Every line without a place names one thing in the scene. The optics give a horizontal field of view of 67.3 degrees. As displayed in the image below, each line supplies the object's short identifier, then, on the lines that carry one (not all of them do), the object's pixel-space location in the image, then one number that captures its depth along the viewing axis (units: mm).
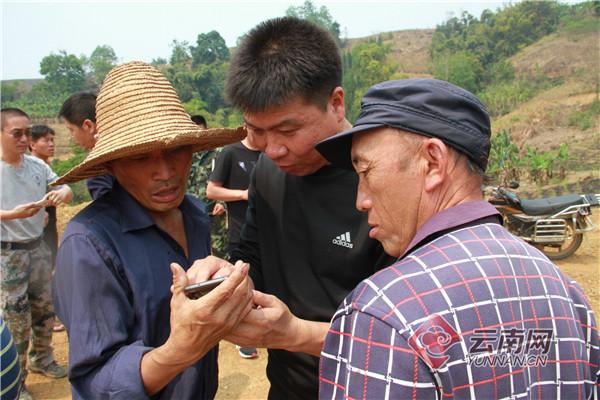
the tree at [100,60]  56606
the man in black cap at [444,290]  843
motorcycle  6590
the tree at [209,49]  59844
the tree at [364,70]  37606
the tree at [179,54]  62656
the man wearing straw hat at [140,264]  1230
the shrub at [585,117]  20892
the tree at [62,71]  49781
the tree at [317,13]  69375
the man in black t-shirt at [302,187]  1649
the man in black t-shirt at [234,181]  4234
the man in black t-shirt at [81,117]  4117
